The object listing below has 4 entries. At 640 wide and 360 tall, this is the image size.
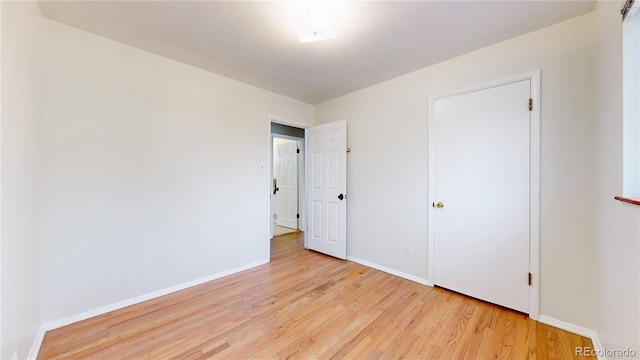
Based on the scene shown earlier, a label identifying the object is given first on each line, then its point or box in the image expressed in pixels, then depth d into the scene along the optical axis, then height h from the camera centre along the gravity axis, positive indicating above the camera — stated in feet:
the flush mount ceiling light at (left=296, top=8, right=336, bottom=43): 5.34 +3.58
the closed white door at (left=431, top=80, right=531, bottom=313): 6.55 -0.41
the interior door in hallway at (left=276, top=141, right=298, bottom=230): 16.99 -0.42
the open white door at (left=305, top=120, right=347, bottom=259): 10.94 -0.50
